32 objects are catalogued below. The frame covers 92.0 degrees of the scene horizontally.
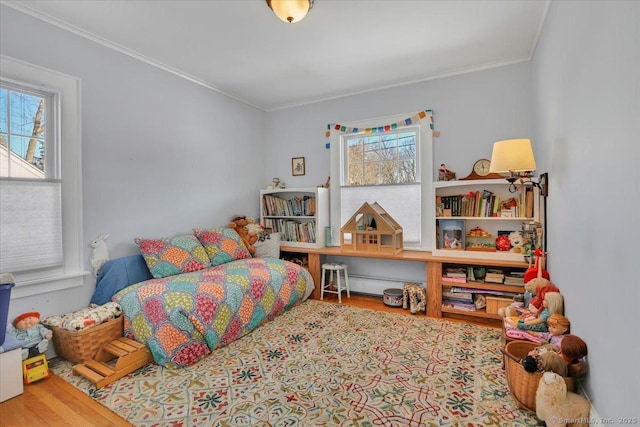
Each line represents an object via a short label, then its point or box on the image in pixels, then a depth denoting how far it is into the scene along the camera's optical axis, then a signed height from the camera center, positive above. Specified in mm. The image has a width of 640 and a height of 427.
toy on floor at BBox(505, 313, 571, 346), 1767 -728
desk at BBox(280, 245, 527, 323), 2928 -529
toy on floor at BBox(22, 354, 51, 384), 2008 -1045
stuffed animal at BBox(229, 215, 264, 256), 3809 -256
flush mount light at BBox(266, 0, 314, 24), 1941 +1293
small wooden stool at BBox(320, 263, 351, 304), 3631 -864
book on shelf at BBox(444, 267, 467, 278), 3113 -627
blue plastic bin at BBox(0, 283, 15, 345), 1788 -547
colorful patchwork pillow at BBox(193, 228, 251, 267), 3273 -377
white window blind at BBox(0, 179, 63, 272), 2137 -102
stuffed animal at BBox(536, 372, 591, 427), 1404 -899
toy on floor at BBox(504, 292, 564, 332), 1934 -655
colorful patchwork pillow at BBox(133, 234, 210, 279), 2764 -417
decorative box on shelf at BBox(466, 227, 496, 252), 3174 -314
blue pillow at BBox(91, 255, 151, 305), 2564 -568
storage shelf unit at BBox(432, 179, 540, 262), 2883 -73
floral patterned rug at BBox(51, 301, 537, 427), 1666 -1101
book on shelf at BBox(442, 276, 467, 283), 3059 -689
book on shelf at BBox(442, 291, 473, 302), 3049 -856
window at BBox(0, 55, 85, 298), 2160 +239
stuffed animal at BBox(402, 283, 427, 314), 3211 -926
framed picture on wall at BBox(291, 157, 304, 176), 4277 +623
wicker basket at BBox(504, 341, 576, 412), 1579 -919
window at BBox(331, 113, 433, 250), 3529 +457
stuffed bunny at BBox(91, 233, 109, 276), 2576 -360
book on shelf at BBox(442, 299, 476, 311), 3034 -952
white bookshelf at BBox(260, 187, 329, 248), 3906 -57
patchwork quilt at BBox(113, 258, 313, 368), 2189 -770
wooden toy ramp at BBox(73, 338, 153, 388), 2012 -1060
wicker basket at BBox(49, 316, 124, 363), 2172 -938
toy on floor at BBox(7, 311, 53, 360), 2066 -838
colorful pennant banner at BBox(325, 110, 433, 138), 3488 +1029
